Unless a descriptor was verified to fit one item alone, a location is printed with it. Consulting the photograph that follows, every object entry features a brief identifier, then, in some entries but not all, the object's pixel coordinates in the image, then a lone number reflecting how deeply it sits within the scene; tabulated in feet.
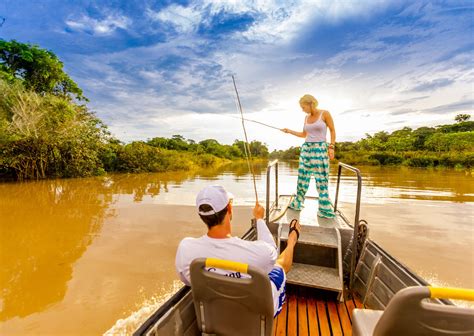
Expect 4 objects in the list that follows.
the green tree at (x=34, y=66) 68.03
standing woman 11.11
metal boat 3.78
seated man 5.17
